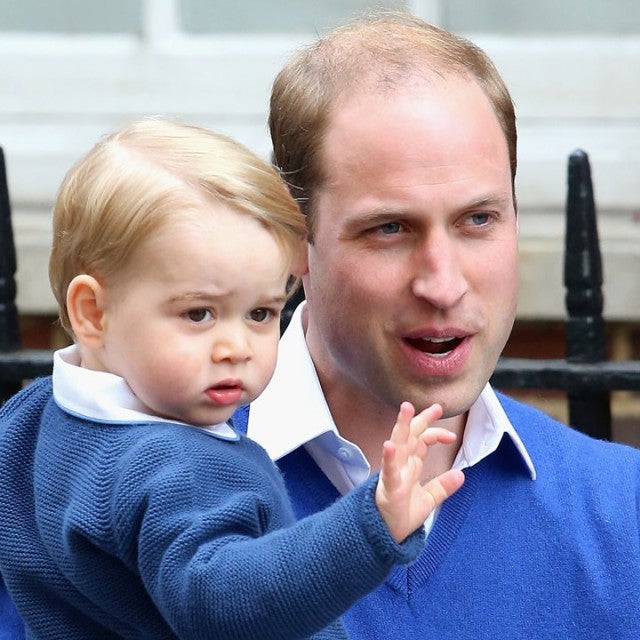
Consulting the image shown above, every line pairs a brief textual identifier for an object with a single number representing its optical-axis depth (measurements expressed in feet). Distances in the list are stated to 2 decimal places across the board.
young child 12.59
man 17.11
